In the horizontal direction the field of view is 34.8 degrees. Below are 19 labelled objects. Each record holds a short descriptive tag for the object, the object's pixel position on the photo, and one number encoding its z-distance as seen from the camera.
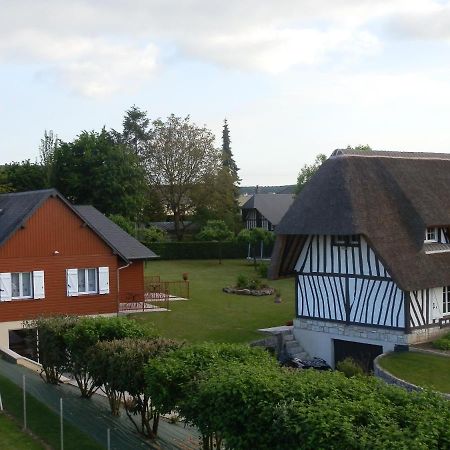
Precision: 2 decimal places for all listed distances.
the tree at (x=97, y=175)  50.59
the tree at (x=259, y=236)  50.38
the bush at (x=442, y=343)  23.20
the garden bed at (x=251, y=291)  36.72
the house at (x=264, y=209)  64.31
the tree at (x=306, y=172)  64.26
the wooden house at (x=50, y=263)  26.28
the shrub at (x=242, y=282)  37.78
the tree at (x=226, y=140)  107.75
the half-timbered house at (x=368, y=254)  23.77
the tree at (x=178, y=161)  63.09
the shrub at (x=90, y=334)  15.25
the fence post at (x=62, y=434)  13.16
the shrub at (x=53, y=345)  16.86
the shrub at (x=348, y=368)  21.24
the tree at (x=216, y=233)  52.62
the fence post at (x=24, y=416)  15.11
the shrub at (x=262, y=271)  42.34
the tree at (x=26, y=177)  58.12
